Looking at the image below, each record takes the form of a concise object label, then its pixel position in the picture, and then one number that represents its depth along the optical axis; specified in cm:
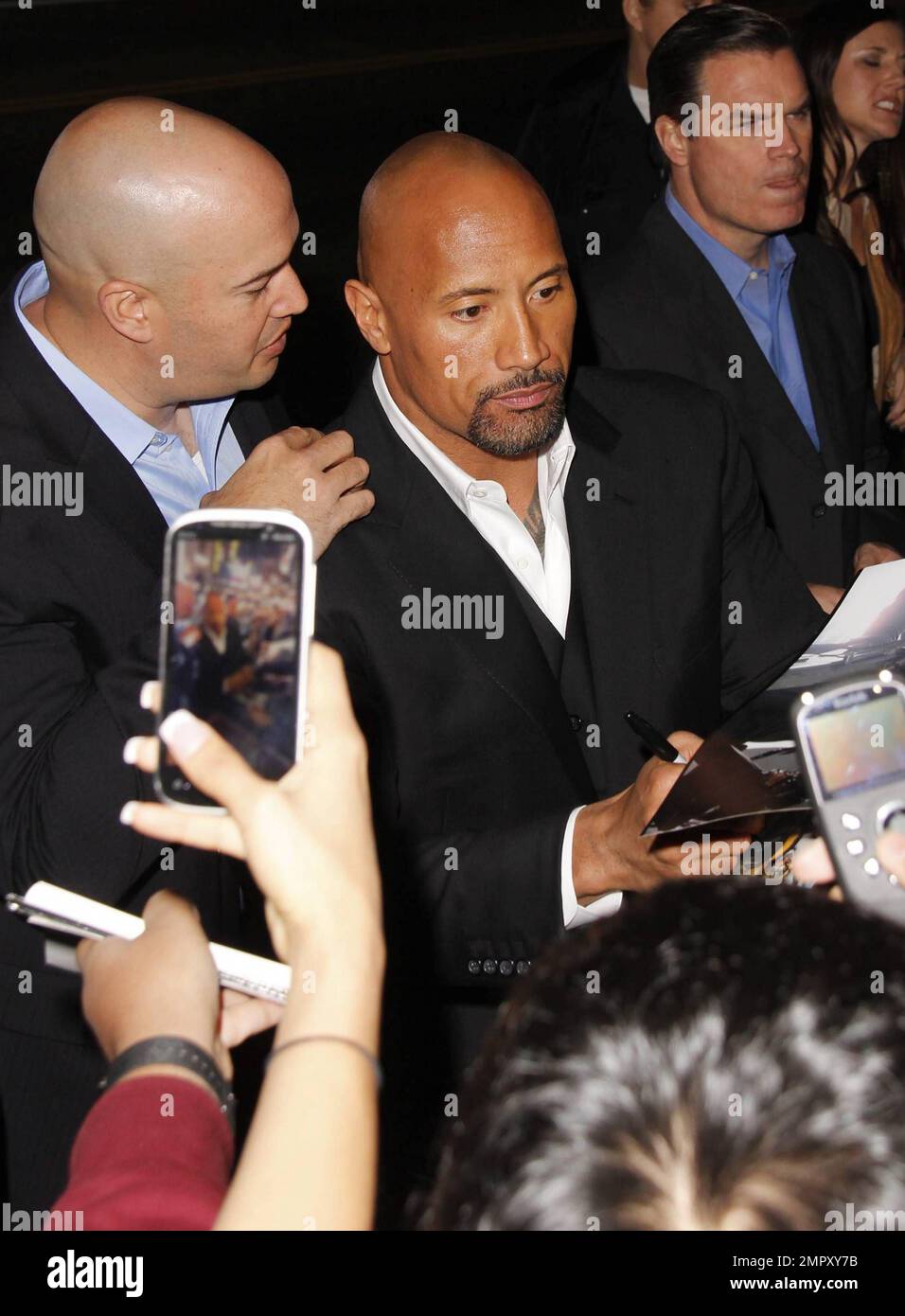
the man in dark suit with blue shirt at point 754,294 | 339
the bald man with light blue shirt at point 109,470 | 200
